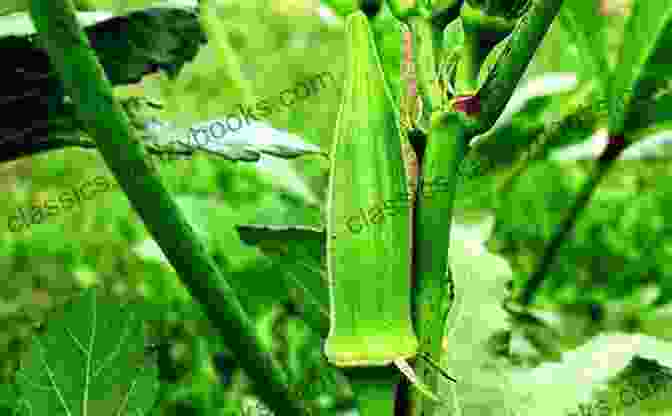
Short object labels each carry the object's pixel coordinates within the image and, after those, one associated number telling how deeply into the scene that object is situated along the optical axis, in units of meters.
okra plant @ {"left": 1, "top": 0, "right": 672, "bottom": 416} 0.47
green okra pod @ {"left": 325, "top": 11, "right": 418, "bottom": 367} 0.50
